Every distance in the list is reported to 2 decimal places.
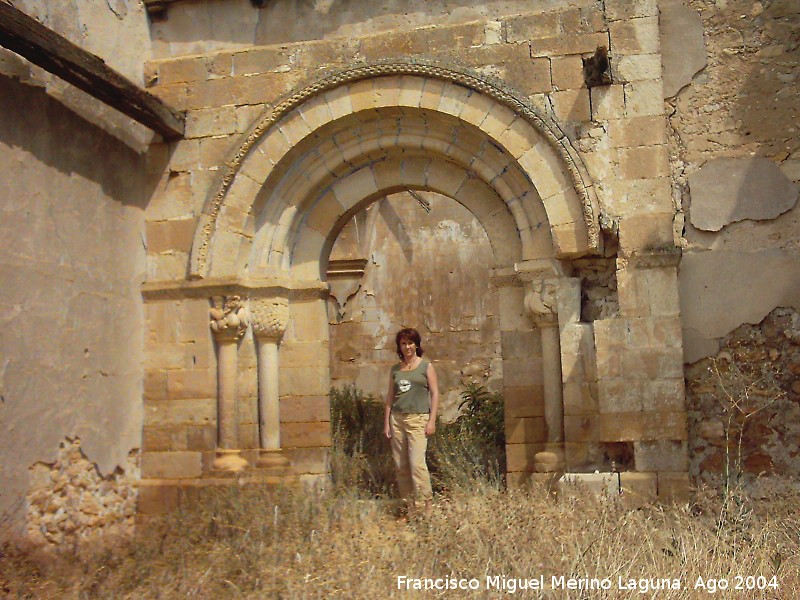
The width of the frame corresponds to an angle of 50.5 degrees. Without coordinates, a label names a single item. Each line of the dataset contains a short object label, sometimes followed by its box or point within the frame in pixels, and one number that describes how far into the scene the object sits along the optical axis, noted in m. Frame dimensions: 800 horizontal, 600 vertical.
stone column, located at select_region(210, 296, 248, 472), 6.30
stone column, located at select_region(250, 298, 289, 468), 6.42
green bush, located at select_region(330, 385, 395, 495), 6.57
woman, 5.83
